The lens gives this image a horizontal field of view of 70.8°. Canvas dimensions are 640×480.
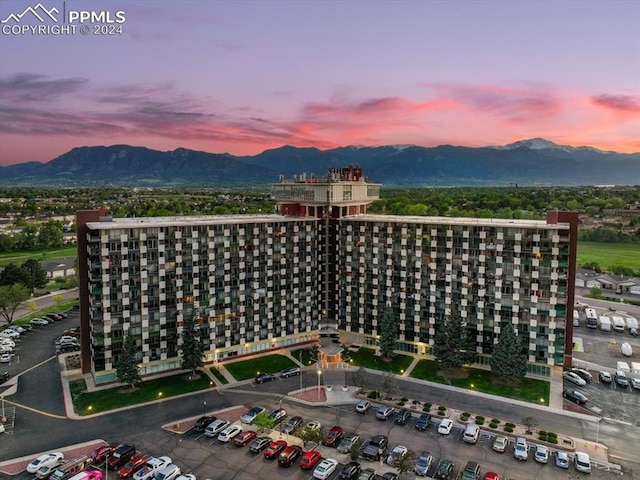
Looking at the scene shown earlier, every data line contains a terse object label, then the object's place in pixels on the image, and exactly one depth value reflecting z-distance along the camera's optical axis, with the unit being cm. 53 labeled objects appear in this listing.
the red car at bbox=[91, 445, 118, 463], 5194
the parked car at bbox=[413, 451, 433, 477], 5044
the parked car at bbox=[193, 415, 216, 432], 5922
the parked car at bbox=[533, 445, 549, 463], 5284
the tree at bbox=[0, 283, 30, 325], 10069
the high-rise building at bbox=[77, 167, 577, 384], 7281
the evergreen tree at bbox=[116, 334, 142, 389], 6831
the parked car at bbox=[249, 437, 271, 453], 5491
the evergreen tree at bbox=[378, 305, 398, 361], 8212
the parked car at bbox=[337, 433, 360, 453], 5497
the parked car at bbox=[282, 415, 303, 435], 5963
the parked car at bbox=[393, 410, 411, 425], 6194
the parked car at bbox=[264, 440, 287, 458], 5372
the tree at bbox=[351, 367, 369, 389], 7019
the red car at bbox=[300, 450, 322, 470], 5200
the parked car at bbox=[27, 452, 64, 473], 4938
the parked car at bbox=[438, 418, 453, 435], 5909
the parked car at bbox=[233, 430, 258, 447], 5626
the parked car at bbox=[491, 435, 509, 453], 5506
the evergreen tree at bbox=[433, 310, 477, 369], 7594
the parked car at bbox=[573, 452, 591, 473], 5094
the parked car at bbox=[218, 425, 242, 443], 5712
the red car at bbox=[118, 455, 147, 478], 4950
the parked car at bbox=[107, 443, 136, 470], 5139
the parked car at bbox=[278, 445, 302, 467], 5222
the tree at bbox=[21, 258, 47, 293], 12812
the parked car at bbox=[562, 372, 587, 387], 7300
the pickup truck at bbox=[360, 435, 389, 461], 5368
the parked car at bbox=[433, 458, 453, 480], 4962
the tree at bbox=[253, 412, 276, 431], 5650
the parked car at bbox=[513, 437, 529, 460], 5341
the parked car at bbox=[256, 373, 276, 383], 7475
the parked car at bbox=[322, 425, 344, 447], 5634
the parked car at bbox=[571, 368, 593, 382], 7521
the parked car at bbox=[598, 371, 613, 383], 7437
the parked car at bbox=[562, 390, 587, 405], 6712
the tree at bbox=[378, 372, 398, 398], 6769
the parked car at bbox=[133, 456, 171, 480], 4920
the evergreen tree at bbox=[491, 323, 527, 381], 7169
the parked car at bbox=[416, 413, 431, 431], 6031
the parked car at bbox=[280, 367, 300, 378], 7719
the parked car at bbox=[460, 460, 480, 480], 4904
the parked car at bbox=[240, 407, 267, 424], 6131
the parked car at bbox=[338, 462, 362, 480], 4938
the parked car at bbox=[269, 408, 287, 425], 6192
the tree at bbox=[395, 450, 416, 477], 4844
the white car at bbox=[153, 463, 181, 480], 4853
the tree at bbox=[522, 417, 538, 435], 5794
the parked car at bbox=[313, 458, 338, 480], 4978
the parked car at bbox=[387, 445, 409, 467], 5172
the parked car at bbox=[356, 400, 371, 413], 6519
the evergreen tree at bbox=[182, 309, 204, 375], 7394
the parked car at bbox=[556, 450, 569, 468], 5167
